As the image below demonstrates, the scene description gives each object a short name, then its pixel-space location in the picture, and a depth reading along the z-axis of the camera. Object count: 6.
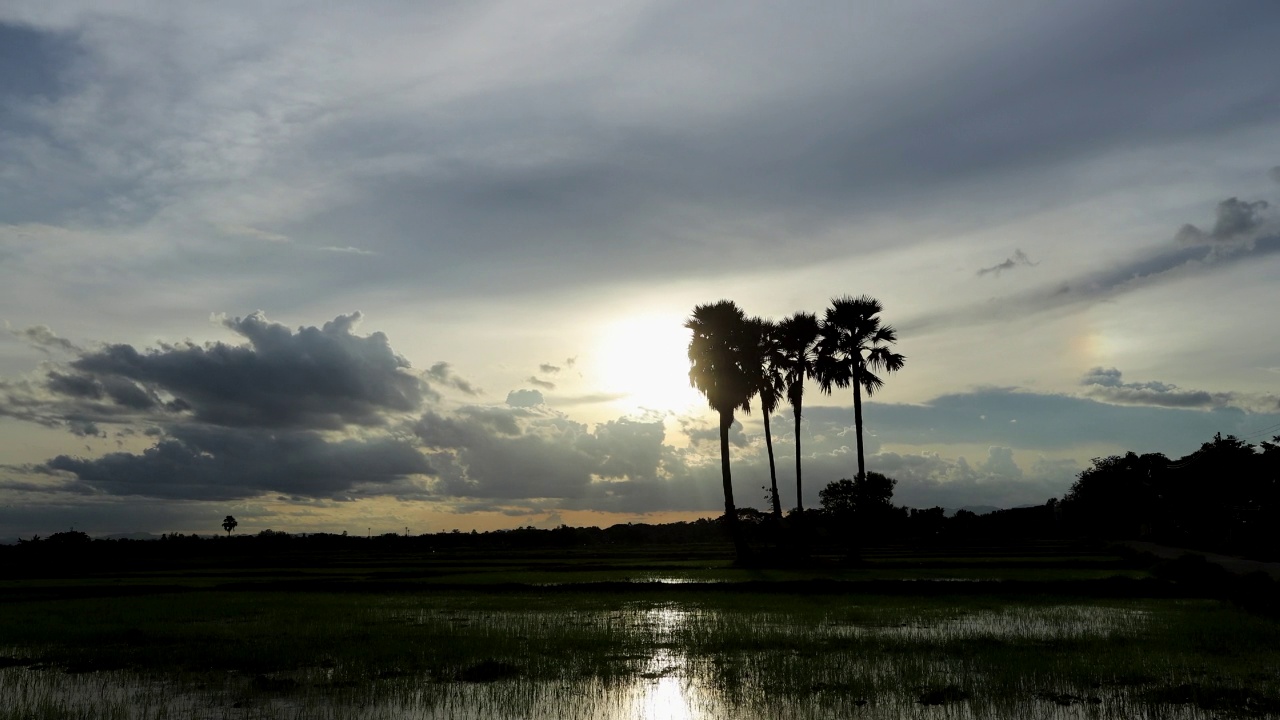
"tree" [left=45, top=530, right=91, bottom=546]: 103.54
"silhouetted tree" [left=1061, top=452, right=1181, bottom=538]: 104.38
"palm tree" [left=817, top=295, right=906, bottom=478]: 58.31
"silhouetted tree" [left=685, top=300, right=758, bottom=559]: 62.44
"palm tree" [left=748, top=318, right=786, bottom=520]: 63.56
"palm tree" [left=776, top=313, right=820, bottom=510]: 62.31
